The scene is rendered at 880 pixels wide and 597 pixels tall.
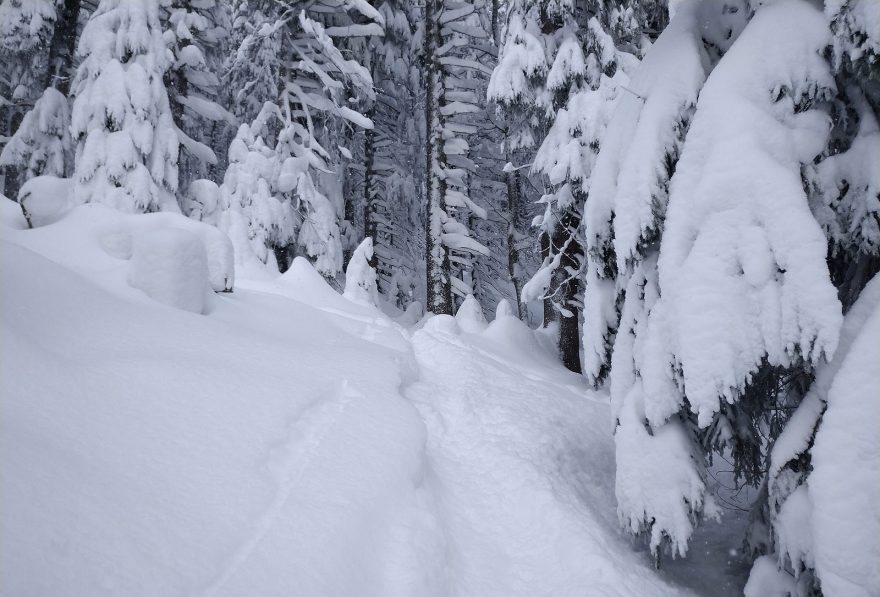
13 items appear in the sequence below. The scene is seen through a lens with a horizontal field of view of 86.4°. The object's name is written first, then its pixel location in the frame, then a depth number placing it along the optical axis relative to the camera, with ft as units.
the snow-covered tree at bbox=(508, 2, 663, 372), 24.98
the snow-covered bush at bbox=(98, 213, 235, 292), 19.84
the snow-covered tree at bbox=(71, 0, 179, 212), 34.50
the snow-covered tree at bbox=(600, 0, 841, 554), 8.78
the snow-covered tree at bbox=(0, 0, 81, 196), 39.99
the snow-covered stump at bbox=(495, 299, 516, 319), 34.24
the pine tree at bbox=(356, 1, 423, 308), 51.13
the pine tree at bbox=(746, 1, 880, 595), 7.43
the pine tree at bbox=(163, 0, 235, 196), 39.52
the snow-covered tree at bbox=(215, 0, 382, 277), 41.91
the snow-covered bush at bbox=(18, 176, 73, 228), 21.27
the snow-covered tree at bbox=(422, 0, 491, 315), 35.70
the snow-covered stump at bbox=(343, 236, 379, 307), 43.11
